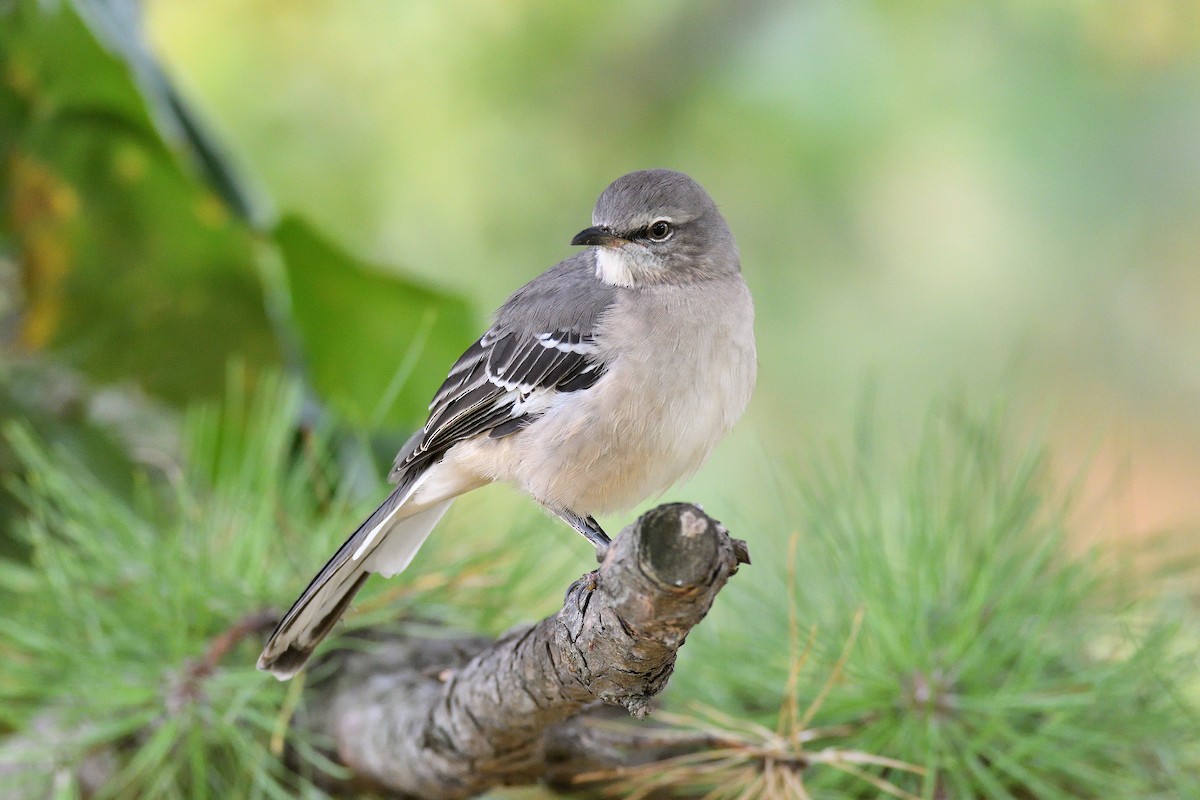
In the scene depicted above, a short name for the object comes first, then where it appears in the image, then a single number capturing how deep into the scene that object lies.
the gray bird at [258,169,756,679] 5.07
